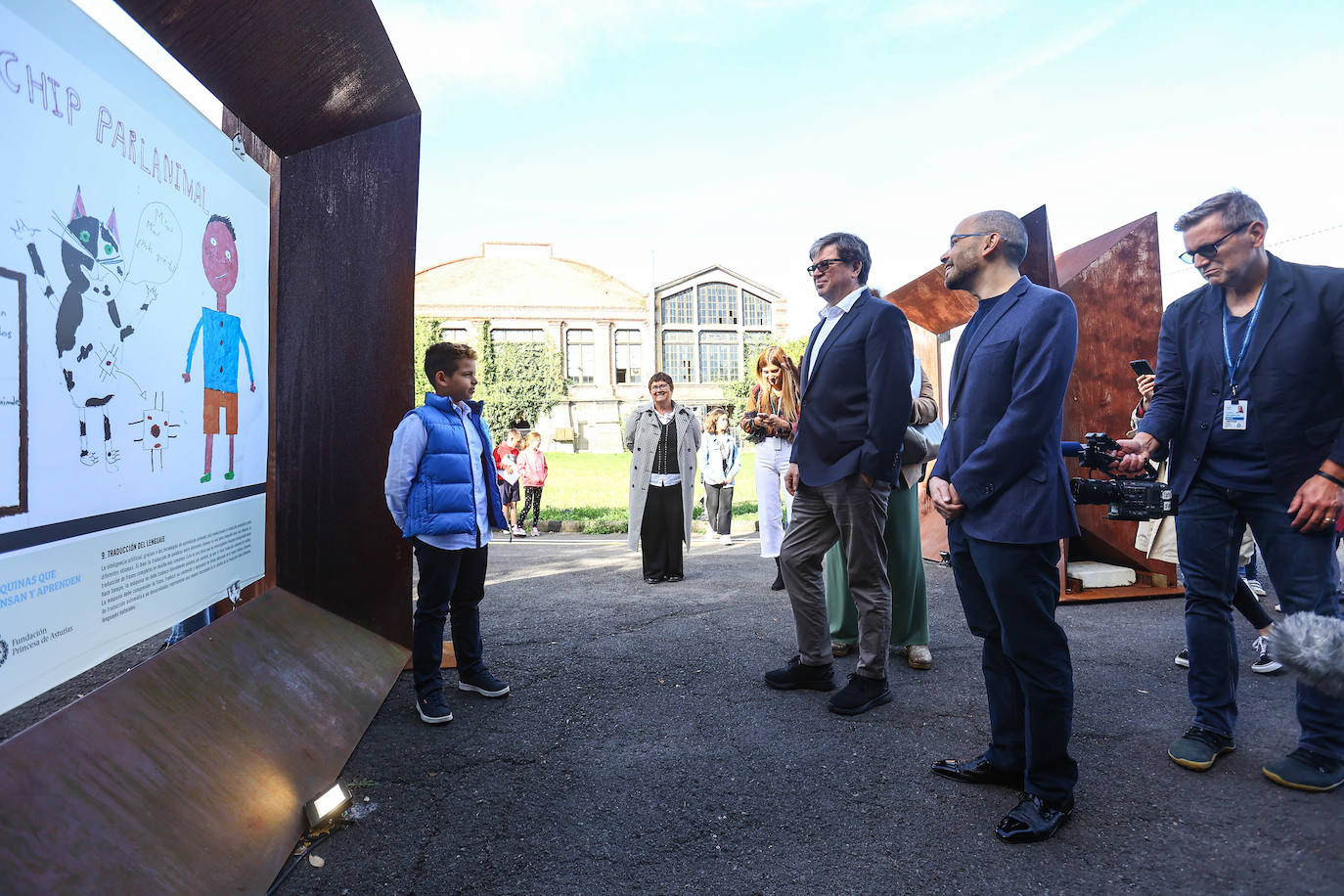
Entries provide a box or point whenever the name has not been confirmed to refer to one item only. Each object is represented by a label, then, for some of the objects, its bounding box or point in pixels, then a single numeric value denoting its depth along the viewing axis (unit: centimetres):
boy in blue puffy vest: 350
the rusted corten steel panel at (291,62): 253
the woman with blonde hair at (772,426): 505
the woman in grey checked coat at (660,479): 713
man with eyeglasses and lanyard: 261
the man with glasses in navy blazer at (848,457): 345
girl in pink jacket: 1348
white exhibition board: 171
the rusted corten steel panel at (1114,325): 575
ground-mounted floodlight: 238
